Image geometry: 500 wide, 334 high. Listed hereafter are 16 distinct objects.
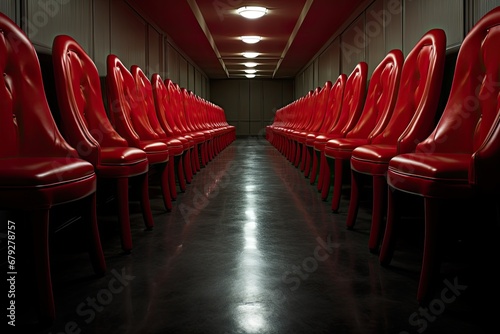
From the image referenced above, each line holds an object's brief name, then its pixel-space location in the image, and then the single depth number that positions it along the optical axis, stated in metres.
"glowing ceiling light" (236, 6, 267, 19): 7.88
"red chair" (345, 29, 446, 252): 1.92
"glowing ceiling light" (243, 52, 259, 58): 12.91
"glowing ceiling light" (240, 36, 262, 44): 10.33
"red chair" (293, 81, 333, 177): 4.83
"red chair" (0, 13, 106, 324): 1.34
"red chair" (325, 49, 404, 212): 2.64
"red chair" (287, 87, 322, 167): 5.08
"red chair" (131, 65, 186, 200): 3.21
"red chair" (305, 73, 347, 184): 4.06
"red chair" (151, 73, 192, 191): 3.88
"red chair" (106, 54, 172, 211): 2.58
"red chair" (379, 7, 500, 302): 1.30
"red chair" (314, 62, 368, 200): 3.43
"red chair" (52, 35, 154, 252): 1.83
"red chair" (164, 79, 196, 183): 4.35
